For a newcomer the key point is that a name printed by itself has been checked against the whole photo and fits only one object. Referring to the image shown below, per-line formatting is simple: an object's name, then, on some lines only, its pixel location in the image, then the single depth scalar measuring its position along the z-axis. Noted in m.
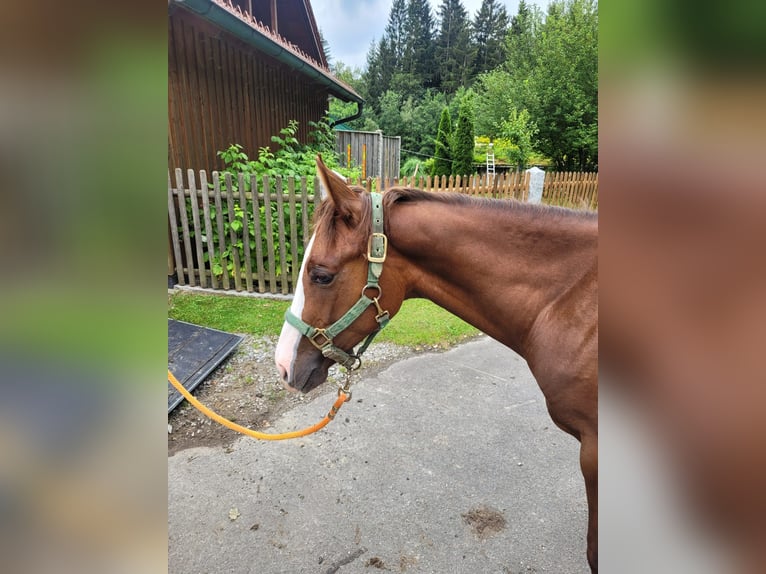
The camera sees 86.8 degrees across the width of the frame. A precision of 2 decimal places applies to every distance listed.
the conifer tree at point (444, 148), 22.14
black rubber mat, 3.64
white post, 9.48
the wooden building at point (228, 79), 5.62
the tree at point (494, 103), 21.30
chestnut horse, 1.60
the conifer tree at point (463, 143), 19.55
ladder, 21.98
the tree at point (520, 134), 19.09
